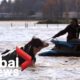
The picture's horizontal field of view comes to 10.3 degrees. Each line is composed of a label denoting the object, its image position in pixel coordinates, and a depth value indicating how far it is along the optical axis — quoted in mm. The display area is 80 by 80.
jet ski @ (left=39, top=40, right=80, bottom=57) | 21125
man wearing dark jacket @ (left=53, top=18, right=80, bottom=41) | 21112
